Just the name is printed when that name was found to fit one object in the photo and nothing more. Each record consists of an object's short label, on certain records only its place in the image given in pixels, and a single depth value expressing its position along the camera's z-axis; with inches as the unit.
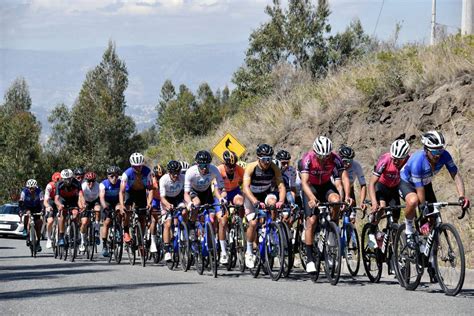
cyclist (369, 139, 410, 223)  487.2
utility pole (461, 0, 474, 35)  959.0
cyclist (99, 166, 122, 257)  730.2
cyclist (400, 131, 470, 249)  432.5
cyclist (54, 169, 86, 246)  791.1
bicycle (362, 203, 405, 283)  499.5
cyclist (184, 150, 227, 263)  591.5
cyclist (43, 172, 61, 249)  849.7
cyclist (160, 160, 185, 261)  638.5
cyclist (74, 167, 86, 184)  833.5
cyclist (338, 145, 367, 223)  590.6
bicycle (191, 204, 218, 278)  561.0
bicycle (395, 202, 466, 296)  419.8
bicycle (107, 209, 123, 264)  713.6
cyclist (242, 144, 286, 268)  544.4
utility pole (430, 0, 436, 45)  1494.3
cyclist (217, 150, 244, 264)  589.6
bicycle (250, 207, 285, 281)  529.4
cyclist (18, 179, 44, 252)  895.7
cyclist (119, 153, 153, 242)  698.2
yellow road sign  973.8
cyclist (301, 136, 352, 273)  501.4
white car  1307.8
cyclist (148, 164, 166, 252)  687.1
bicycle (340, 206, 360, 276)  526.9
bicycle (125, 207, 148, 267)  685.9
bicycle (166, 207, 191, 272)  604.1
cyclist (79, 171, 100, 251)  770.2
